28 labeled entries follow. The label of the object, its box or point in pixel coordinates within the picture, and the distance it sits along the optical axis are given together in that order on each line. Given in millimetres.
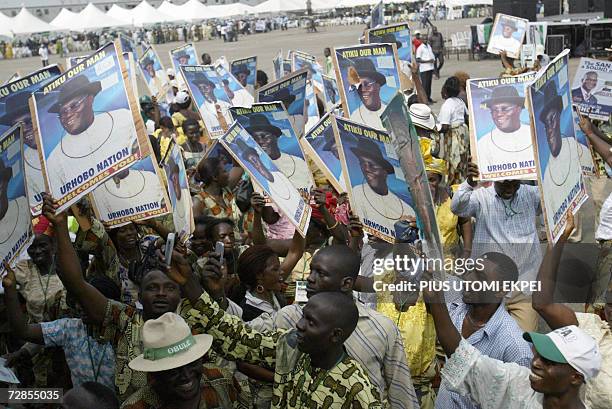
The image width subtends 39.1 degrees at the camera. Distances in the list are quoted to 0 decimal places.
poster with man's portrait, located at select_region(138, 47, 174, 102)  12906
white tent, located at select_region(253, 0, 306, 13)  56375
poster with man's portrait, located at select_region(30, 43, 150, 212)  4500
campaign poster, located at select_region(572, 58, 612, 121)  7352
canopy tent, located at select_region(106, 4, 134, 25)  53188
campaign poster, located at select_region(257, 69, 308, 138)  7680
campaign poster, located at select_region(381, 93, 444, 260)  3643
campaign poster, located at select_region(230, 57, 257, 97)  11938
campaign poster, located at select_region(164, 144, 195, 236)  4781
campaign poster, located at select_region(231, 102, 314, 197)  6238
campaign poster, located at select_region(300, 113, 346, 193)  6145
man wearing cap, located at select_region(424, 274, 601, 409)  3107
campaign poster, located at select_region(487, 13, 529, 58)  12000
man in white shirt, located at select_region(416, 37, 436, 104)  19219
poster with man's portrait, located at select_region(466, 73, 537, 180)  5664
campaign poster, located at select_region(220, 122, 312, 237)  5114
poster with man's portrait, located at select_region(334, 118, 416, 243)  4949
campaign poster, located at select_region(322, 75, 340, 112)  9766
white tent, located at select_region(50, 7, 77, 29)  50369
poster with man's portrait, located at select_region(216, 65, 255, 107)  9203
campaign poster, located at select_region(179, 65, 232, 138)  8671
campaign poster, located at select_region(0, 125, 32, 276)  4062
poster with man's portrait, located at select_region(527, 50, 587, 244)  3844
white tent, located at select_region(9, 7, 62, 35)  51562
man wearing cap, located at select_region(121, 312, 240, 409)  3426
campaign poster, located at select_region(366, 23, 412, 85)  9664
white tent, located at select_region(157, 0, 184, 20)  55219
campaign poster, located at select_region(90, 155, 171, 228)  5445
